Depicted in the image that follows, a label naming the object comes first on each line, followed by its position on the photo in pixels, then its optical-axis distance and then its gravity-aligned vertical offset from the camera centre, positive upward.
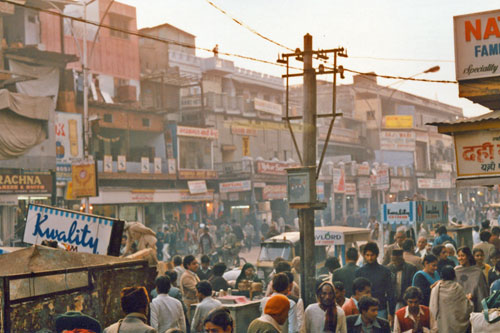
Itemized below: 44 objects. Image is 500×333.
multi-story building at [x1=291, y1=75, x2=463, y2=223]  56.19 +3.72
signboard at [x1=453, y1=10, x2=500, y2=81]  9.45 +1.96
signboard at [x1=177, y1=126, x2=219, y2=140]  43.31 +3.86
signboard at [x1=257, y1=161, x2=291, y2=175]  46.02 +1.48
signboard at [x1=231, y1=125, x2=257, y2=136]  50.59 +4.55
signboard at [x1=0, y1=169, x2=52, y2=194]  27.98 +0.58
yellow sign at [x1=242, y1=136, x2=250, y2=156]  51.97 +3.36
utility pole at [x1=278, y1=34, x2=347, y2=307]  11.80 +0.04
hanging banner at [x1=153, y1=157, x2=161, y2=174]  39.91 +1.60
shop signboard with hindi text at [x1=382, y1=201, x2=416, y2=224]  19.78 -0.85
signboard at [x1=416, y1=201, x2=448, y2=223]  20.22 -0.89
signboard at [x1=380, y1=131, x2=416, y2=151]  43.53 +2.91
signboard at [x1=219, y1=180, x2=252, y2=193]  43.16 +0.19
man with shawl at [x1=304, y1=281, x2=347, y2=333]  7.09 -1.37
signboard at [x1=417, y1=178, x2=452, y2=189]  67.06 +0.02
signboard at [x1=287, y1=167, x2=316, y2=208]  11.84 +0.01
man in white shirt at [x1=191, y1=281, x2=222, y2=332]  8.34 -1.44
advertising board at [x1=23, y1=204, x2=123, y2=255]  8.15 -0.45
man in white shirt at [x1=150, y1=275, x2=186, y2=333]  8.14 -1.45
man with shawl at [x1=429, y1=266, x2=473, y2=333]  8.09 -1.50
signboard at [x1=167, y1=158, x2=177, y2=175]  40.94 +1.55
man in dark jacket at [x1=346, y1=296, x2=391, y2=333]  7.05 -1.45
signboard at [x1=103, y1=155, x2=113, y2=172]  36.25 +1.65
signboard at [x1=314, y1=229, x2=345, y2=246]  16.12 -1.26
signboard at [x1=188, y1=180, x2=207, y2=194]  41.41 +0.27
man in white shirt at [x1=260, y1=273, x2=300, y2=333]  7.02 -1.19
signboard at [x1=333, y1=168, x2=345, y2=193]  49.78 +0.45
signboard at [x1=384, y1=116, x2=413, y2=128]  69.19 +6.55
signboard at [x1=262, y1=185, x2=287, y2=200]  45.81 -0.28
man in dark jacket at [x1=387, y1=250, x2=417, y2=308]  10.13 -1.34
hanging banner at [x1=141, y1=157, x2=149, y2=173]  38.88 +1.61
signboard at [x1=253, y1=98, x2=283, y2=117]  52.81 +6.63
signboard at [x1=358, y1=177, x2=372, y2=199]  51.78 -0.37
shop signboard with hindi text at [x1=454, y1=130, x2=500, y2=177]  9.21 +0.40
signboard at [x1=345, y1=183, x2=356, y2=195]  54.05 -0.20
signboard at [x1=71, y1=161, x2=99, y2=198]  23.84 +0.54
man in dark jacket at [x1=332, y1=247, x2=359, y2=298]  9.82 -1.31
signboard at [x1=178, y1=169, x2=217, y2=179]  41.97 +1.06
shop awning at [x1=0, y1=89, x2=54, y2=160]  27.14 +3.12
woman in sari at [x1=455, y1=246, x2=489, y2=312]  9.31 -1.36
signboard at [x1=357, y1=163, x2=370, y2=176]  58.00 +1.42
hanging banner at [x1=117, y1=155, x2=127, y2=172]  37.31 +1.67
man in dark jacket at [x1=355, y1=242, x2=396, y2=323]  9.34 -1.31
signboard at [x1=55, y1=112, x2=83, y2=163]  33.19 +2.92
